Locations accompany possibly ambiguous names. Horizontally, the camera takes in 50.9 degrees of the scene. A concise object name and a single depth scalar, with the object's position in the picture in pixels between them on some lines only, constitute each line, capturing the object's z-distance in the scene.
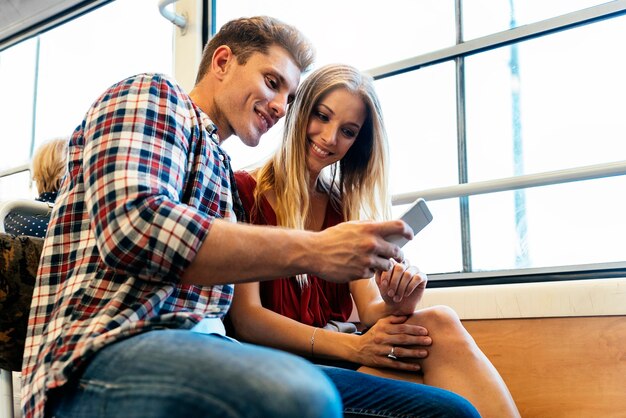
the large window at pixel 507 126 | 1.44
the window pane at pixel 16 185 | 2.80
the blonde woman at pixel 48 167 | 1.90
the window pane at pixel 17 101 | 2.98
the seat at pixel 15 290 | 0.80
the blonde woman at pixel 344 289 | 1.09
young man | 0.55
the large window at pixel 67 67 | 2.56
